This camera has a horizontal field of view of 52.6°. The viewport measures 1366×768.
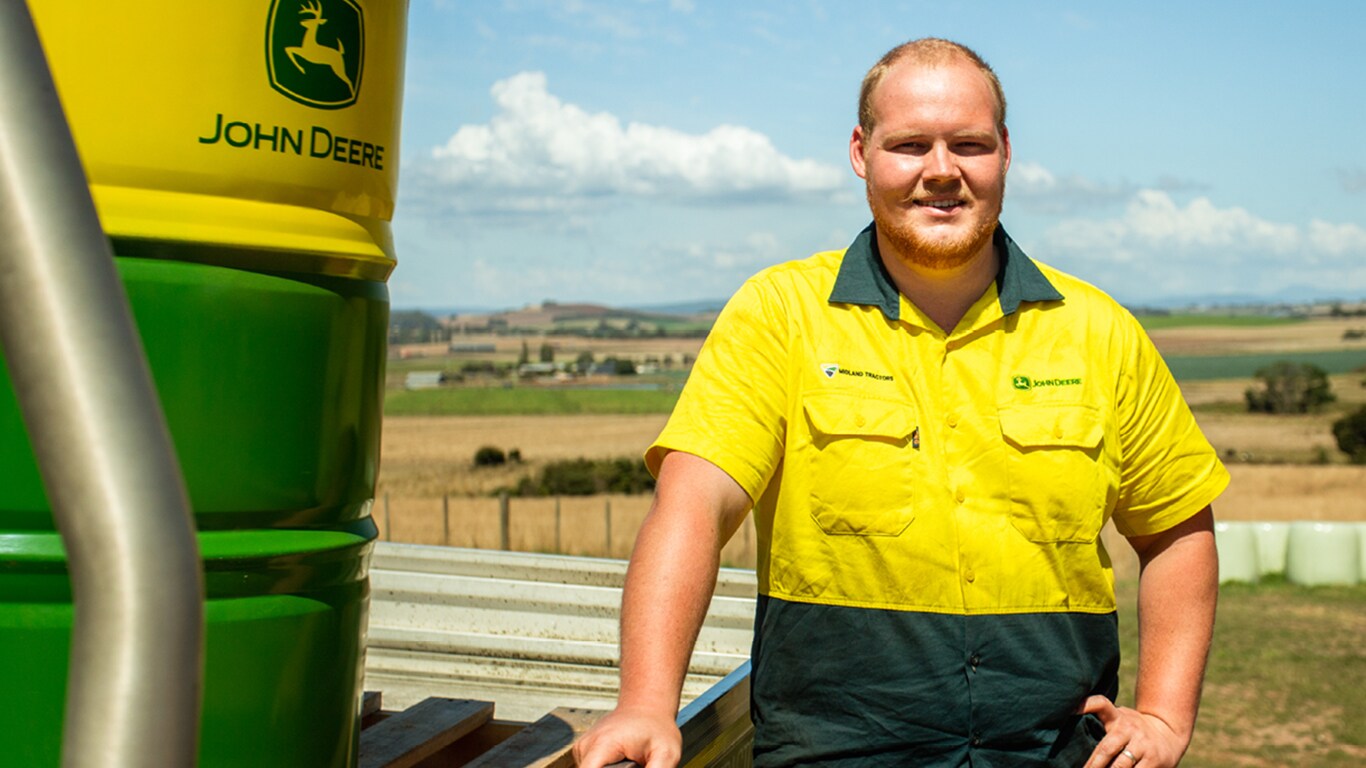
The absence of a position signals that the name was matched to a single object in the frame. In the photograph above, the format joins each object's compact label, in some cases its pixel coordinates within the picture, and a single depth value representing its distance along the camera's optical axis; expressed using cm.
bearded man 219
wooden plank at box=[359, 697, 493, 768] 252
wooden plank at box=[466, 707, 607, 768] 229
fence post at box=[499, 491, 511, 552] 2360
